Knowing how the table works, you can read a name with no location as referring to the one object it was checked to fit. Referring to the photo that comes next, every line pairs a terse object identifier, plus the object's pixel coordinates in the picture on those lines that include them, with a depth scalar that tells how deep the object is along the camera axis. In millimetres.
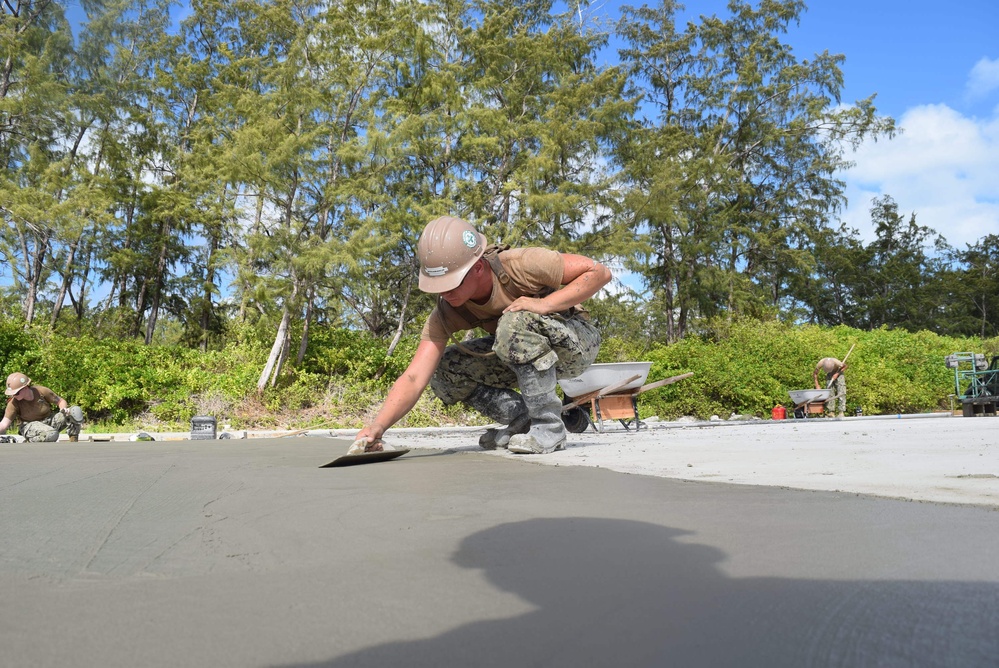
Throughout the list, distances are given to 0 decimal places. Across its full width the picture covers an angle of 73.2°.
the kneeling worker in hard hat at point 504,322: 3740
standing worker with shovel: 11723
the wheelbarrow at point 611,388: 6543
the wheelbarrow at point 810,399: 11102
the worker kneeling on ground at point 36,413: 7609
